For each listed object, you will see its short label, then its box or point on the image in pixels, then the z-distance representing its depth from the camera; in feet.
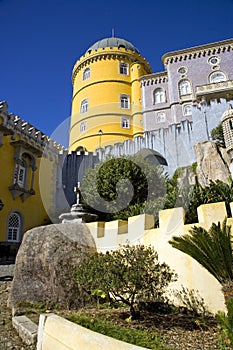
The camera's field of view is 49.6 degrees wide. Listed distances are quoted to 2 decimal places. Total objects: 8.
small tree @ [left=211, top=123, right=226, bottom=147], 60.59
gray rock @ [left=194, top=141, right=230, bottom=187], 52.70
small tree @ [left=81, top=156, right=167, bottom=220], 46.11
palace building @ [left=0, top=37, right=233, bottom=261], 57.93
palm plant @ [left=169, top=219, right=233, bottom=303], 15.08
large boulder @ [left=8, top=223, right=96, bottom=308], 21.61
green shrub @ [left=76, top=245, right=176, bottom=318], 16.16
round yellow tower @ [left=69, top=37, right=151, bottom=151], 92.63
